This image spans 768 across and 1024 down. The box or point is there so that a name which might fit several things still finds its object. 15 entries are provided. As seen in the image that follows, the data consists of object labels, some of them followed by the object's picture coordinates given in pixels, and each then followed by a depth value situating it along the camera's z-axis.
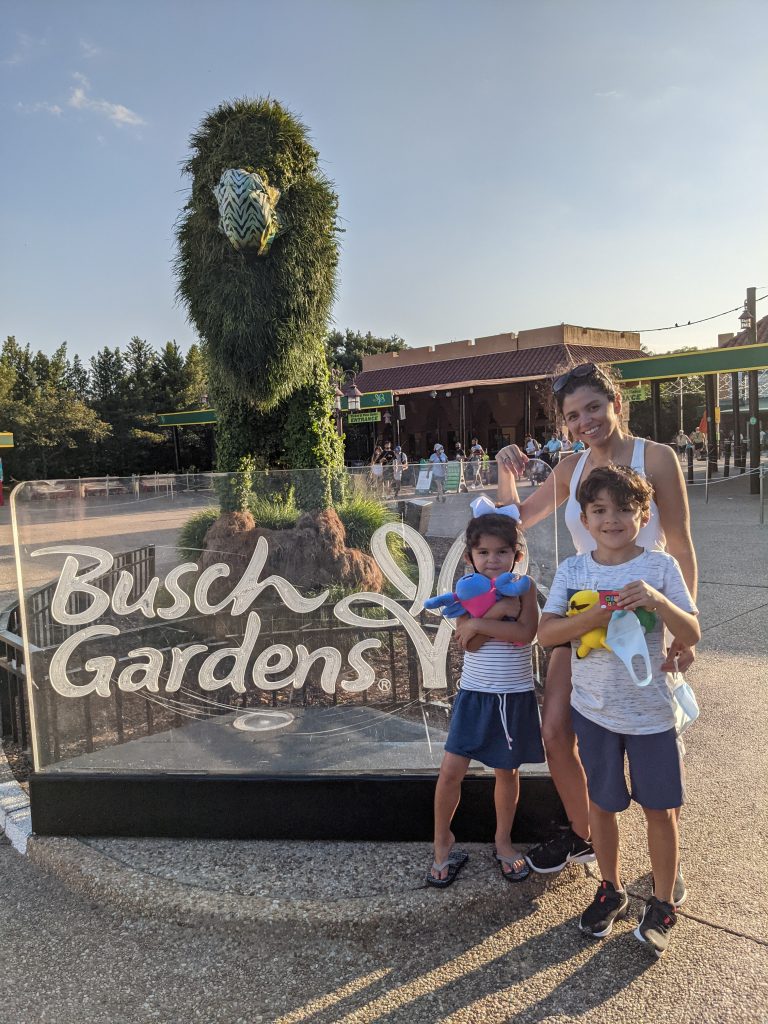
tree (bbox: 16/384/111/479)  28.81
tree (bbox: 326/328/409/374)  51.26
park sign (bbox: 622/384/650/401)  21.50
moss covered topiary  5.18
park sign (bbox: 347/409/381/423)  28.27
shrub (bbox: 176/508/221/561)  2.91
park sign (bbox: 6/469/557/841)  2.68
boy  1.98
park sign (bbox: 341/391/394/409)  27.77
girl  2.27
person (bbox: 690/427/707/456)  30.61
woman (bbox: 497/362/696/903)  2.15
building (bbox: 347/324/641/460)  30.66
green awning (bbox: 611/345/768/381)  17.59
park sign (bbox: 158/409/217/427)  29.84
